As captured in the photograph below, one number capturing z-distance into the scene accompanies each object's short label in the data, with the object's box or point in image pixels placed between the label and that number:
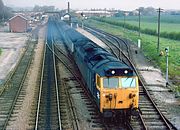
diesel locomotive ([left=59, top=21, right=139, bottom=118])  16.91
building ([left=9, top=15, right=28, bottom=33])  81.69
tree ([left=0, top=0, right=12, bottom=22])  108.44
